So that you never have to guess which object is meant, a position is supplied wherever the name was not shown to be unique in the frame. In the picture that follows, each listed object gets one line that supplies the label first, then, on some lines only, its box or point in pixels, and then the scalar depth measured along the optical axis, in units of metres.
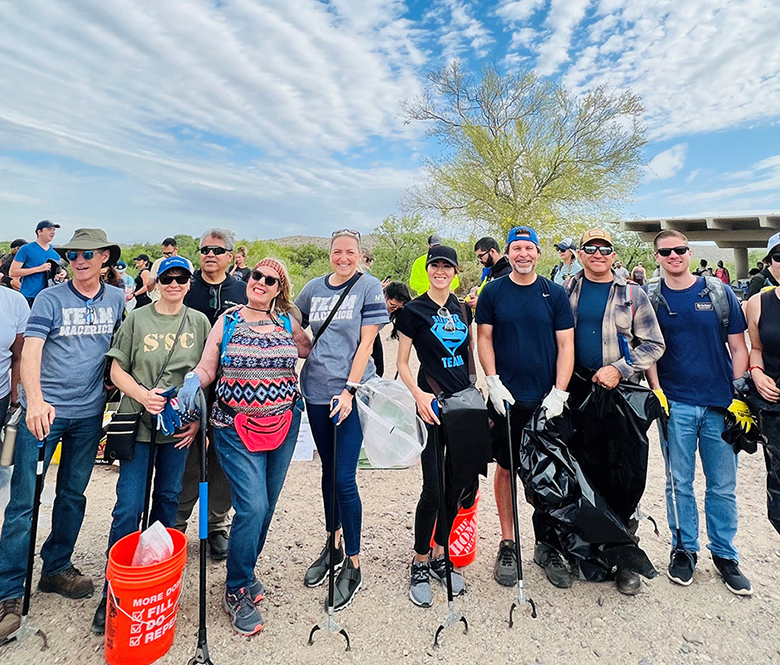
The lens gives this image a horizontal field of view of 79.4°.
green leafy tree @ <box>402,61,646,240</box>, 20.86
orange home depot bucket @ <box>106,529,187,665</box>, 2.27
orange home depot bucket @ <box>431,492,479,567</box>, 3.11
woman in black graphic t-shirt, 2.94
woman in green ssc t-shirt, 2.64
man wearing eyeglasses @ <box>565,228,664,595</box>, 2.96
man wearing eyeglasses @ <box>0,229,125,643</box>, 2.59
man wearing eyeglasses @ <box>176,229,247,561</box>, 3.29
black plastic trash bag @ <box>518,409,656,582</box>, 2.78
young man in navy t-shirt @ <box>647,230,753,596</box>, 3.02
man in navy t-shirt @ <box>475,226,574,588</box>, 3.00
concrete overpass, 18.06
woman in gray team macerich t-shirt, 2.90
